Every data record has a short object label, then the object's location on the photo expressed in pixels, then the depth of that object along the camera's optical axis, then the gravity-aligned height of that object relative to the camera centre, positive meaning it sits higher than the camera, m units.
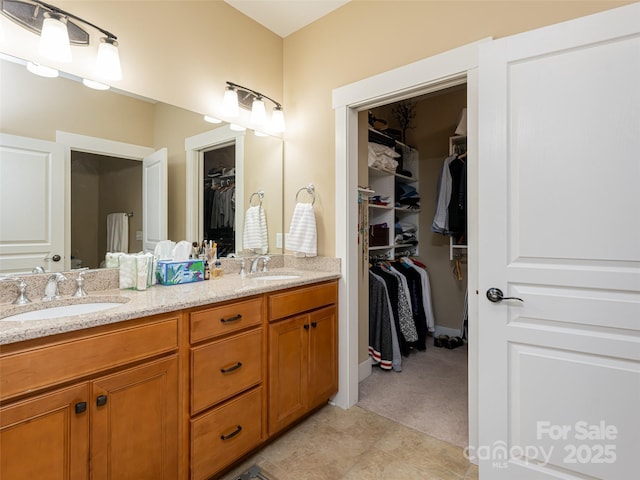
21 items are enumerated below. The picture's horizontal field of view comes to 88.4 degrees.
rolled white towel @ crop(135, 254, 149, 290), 1.62 -0.16
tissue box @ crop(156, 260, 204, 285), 1.75 -0.17
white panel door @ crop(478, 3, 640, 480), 1.26 -0.04
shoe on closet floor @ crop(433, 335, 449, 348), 3.41 -1.06
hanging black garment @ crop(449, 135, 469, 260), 3.28 +0.90
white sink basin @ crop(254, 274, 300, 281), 2.09 -0.24
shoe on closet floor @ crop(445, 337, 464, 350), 3.38 -1.07
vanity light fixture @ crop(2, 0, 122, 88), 1.42 +0.96
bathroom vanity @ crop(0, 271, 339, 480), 1.01 -0.55
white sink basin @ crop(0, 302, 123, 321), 1.28 -0.29
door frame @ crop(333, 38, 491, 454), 1.67 +0.48
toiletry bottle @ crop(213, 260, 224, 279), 2.06 -0.19
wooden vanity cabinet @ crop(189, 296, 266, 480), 1.42 -0.67
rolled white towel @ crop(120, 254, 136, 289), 1.66 -0.16
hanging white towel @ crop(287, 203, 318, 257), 2.29 +0.06
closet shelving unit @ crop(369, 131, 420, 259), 3.25 +0.33
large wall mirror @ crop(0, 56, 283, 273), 1.43 +0.40
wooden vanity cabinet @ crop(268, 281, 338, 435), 1.79 -0.66
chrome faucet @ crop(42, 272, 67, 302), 1.44 -0.20
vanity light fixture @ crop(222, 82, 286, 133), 2.21 +0.96
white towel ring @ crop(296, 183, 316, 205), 2.39 +0.36
